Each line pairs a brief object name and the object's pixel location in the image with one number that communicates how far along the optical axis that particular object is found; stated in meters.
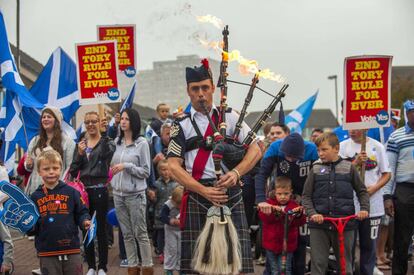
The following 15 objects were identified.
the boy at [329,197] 7.38
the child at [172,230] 8.84
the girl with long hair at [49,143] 8.58
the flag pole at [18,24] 25.66
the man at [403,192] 8.52
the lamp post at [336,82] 58.77
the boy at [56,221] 6.51
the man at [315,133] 14.35
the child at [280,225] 7.74
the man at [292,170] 7.83
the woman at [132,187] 8.67
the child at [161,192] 10.66
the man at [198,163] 5.88
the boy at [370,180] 8.12
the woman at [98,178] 8.96
